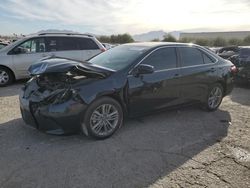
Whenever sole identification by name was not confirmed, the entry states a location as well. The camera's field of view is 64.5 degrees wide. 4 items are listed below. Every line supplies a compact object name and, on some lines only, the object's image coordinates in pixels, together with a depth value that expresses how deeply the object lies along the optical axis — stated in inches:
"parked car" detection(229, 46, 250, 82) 264.8
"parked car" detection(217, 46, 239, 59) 356.7
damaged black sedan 119.2
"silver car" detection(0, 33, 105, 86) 258.6
